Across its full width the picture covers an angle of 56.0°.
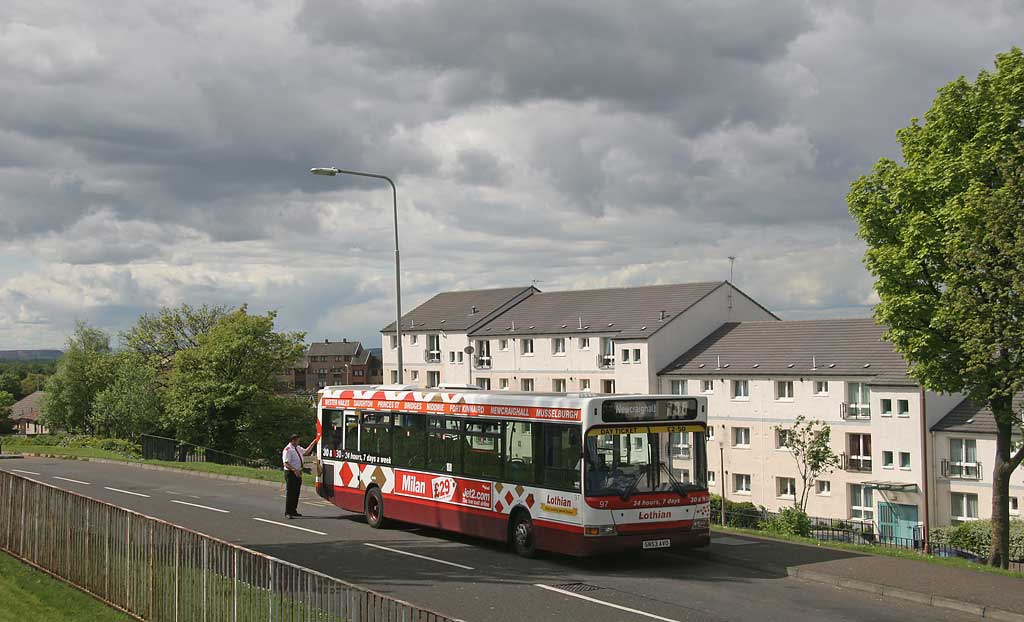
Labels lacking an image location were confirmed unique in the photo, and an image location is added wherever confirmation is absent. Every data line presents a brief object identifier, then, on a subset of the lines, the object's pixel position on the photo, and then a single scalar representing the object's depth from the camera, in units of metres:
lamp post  25.66
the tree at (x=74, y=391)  81.88
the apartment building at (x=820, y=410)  52.56
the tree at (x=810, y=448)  48.34
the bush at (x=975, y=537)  35.86
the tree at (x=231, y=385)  60.16
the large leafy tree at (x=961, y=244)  20.20
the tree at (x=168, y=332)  79.31
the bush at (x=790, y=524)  24.72
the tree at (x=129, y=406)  61.69
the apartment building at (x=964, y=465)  48.31
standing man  21.38
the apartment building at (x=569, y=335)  68.62
